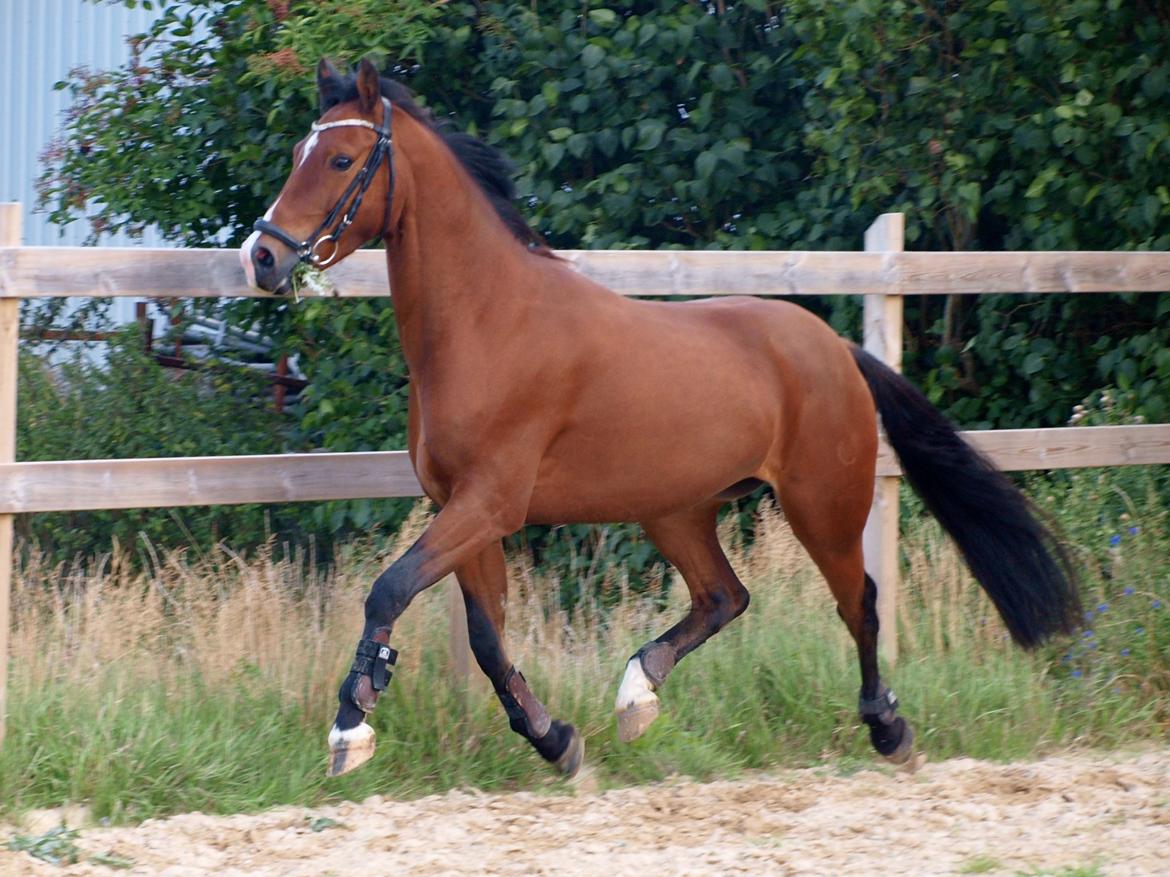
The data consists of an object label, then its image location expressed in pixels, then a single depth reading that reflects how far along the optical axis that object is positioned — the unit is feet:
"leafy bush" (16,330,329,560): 54.75
